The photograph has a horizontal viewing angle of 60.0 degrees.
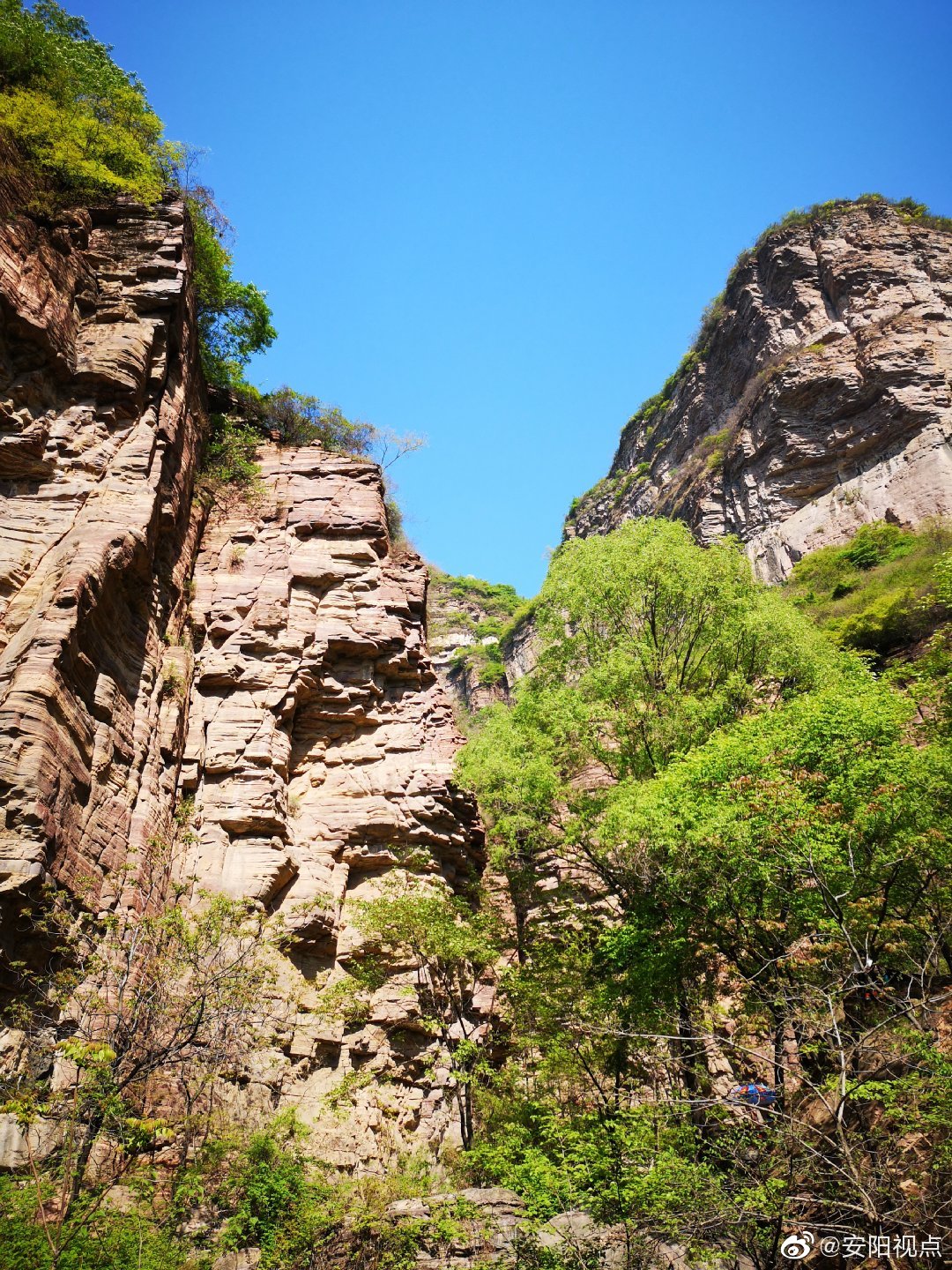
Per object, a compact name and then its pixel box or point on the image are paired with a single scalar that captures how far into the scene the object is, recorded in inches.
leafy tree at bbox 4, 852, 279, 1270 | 339.0
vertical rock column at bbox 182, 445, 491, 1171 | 605.3
